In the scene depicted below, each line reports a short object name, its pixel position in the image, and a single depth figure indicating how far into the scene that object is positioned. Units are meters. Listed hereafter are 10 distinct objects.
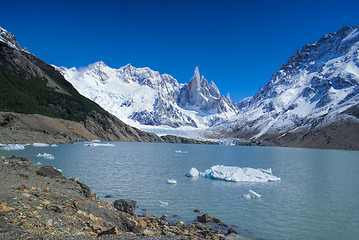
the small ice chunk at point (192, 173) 41.12
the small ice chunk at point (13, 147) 61.94
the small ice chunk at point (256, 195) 27.15
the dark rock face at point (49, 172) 22.79
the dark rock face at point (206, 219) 19.50
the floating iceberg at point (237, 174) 38.69
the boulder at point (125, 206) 19.35
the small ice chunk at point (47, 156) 53.26
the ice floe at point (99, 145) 105.85
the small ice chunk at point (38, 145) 83.62
